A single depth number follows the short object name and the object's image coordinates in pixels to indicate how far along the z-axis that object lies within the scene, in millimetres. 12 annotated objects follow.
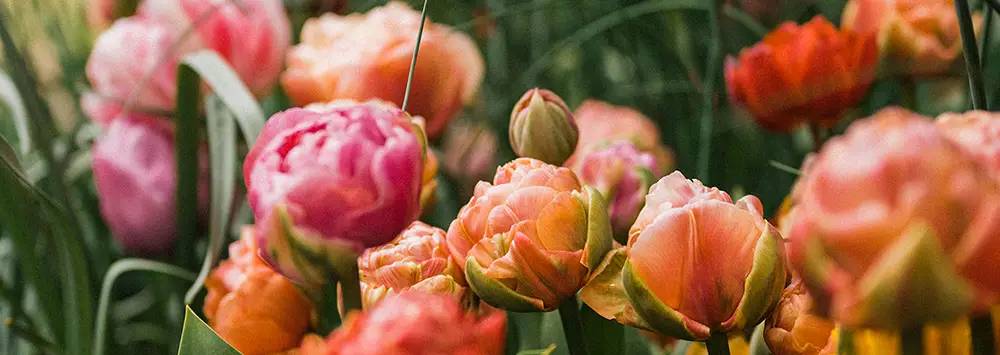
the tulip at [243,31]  1611
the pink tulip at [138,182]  1674
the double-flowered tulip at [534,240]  1096
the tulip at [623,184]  1250
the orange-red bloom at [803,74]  1401
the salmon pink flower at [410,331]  973
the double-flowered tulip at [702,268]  1057
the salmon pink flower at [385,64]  1462
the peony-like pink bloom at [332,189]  1103
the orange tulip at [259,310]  1231
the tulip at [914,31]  1406
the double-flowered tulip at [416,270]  1129
